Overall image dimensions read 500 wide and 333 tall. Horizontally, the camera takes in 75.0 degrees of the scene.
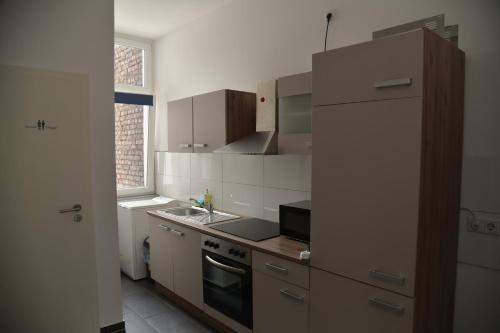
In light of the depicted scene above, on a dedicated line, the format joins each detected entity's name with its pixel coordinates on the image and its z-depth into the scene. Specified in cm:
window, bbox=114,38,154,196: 439
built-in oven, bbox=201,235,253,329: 232
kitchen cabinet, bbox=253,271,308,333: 196
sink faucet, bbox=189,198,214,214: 334
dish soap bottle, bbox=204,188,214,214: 334
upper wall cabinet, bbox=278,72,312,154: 226
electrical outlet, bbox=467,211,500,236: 166
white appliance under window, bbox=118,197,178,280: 370
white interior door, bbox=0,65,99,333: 229
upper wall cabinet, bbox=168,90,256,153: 283
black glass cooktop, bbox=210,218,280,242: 242
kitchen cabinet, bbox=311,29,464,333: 147
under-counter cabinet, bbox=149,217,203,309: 279
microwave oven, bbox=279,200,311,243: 222
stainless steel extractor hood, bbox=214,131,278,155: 247
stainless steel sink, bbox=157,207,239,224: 299
